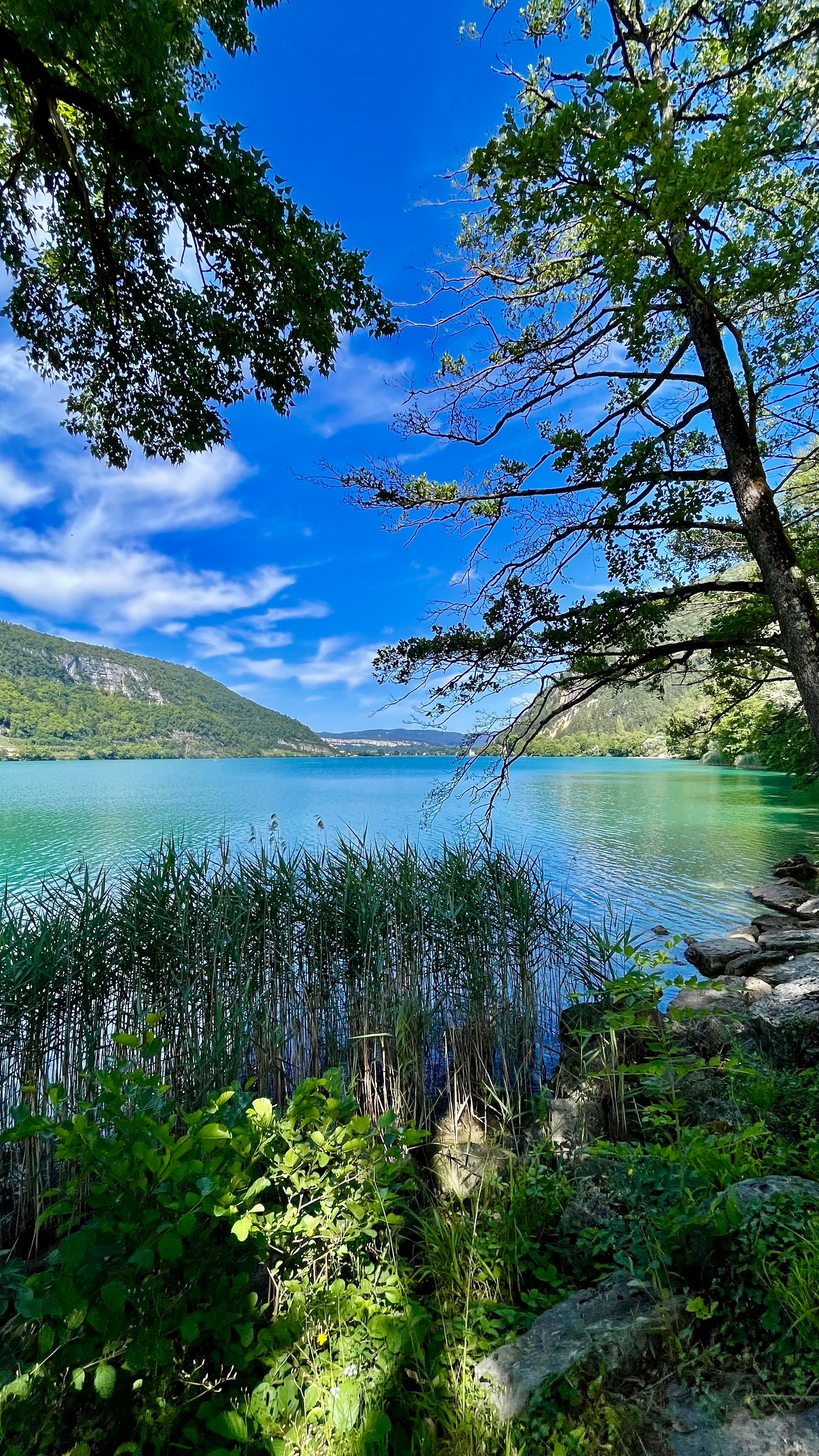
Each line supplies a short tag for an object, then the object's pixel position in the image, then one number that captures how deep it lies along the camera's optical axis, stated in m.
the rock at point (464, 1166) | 3.45
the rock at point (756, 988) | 6.63
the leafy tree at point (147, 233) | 2.96
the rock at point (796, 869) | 14.13
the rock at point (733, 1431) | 1.48
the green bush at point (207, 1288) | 1.53
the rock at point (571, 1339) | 1.85
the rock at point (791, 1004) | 5.15
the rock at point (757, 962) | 8.12
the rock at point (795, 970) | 7.22
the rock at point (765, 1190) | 2.04
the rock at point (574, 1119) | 3.86
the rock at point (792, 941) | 8.74
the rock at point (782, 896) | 11.68
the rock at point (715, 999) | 6.27
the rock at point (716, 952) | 8.71
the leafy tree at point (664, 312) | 3.44
